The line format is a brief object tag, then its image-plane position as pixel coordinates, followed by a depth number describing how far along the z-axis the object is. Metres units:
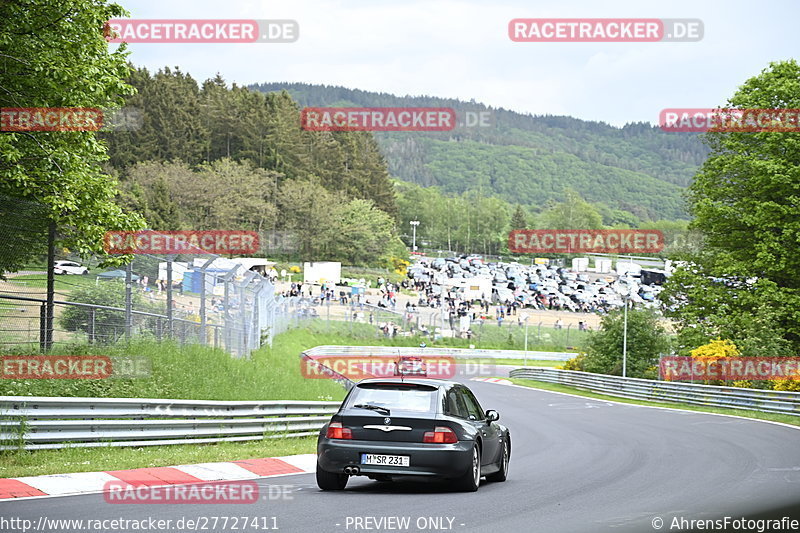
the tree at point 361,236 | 115.31
